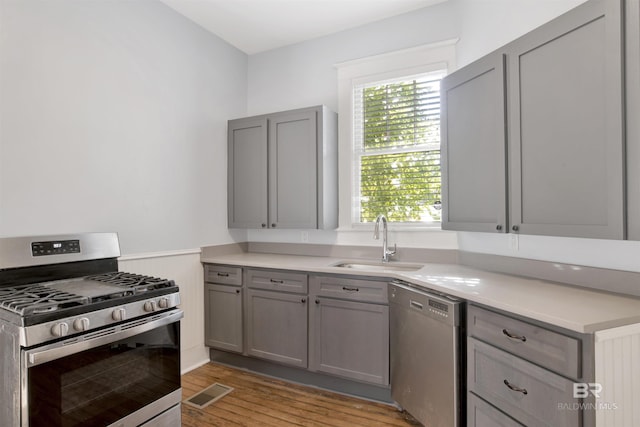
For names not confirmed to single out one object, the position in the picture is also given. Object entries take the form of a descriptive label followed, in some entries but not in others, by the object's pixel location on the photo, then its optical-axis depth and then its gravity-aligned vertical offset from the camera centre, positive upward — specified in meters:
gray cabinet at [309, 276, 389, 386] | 2.49 -0.86
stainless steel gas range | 1.51 -0.59
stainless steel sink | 2.86 -0.45
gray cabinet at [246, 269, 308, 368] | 2.79 -0.85
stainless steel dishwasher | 1.90 -0.85
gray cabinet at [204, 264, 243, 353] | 3.06 -0.84
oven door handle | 1.49 -0.60
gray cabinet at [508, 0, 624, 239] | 1.47 +0.41
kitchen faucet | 2.98 -0.20
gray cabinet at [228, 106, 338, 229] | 3.13 +0.42
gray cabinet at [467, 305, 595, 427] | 1.32 -0.70
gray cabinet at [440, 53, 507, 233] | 2.04 +0.42
